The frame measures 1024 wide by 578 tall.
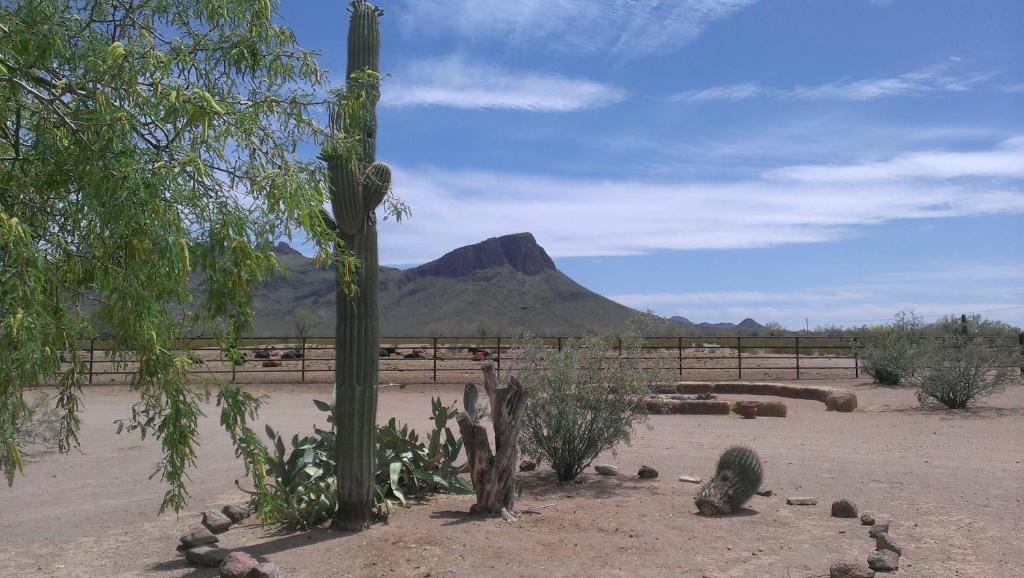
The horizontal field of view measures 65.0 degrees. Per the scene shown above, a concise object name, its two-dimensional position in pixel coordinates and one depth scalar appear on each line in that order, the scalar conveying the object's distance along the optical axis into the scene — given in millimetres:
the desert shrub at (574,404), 10297
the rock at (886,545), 6621
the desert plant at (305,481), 7867
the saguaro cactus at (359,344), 7543
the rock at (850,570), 5766
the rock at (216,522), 7875
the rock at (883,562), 6176
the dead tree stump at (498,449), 8117
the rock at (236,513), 8386
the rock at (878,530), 7148
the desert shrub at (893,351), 21711
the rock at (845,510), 8180
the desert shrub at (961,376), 17688
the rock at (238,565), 6020
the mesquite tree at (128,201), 3488
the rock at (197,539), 7152
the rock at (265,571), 5969
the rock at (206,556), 6750
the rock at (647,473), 10539
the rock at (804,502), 8836
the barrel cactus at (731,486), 8328
